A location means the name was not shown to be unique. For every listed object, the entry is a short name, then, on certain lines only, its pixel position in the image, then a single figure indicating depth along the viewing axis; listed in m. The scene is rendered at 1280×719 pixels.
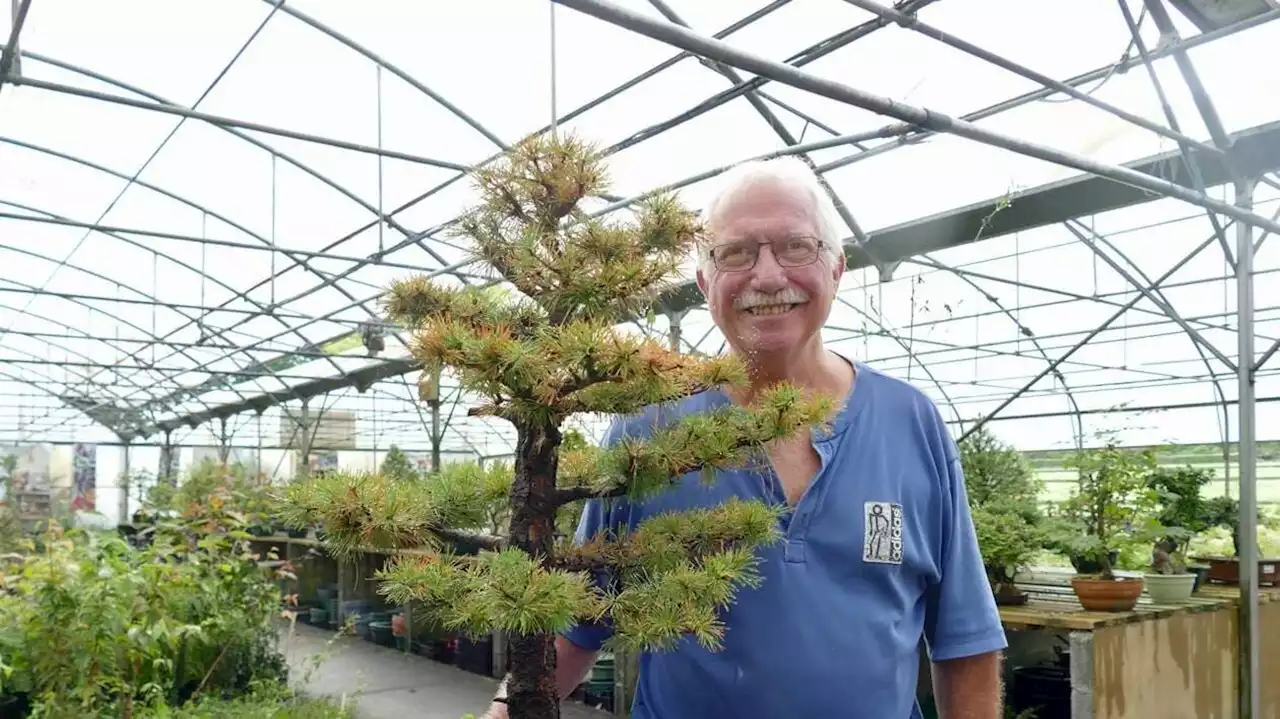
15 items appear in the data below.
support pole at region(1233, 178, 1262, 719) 3.89
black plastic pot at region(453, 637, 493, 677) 6.23
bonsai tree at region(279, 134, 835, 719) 0.97
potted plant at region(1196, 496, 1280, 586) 4.61
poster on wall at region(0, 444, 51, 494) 16.06
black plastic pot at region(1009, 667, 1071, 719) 3.70
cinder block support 3.04
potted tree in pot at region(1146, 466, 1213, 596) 3.85
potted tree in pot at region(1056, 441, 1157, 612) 3.45
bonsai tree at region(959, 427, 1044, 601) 3.49
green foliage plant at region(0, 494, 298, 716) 3.47
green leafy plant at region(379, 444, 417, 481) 7.70
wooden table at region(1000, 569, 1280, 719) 3.09
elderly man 1.18
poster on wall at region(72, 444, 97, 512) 18.19
